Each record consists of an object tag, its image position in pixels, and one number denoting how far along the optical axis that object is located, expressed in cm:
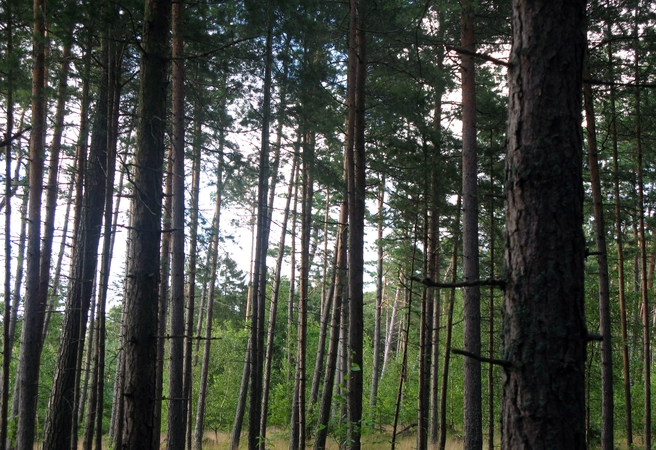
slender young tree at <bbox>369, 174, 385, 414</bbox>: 1858
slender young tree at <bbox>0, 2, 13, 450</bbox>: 772
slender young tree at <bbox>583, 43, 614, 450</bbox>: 905
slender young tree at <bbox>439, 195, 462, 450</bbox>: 1018
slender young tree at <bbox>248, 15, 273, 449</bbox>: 936
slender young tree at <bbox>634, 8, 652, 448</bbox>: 1214
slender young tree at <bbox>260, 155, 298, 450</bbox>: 1265
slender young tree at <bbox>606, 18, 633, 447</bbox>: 1234
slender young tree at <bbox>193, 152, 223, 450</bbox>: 1602
